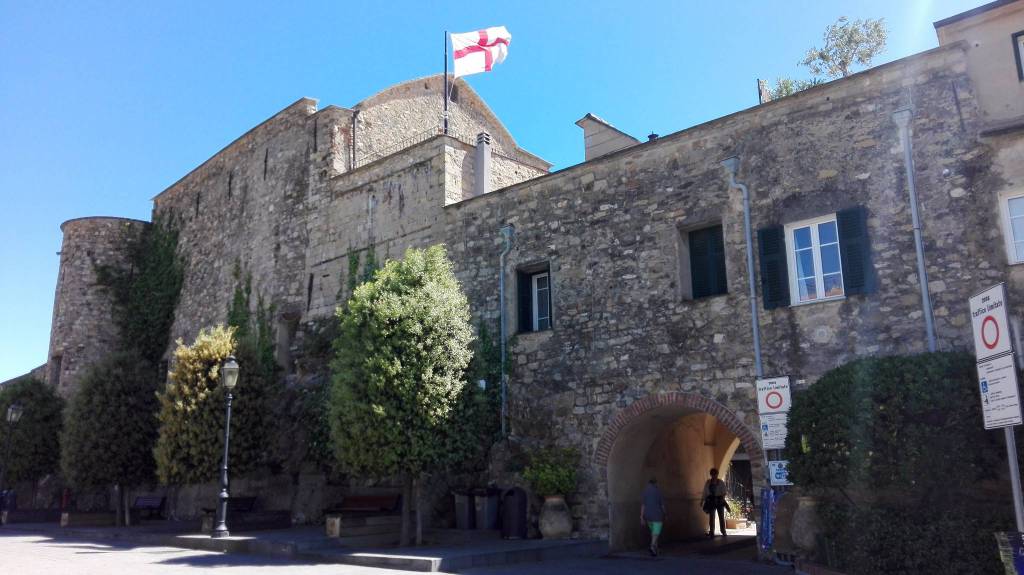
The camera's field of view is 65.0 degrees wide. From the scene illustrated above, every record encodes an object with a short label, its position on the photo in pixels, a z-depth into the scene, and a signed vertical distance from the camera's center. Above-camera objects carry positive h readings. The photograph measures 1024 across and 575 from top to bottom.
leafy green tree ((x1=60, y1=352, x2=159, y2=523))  20.36 +1.24
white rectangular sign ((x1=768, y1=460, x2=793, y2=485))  11.98 -0.08
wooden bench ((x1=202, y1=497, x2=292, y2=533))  17.41 -0.92
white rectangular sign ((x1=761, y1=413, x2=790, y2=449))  12.12 +0.54
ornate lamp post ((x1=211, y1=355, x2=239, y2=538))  15.23 +0.20
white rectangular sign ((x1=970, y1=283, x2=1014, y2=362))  6.39 +1.13
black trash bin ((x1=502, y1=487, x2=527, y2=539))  14.55 -0.79
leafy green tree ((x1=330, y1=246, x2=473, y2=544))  13.63 +1.69
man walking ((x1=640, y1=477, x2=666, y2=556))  13.91 -0.68
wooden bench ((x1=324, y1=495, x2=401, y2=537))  14.29 -0.78
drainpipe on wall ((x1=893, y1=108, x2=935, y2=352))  11.17 +3.61
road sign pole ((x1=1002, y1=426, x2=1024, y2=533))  6.42 -0.12
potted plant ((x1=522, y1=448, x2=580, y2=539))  14.24 -0.25
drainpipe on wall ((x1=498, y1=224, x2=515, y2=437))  16.16 +3.75
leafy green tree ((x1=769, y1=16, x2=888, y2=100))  24.69 +12.62
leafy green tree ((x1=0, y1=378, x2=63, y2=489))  25.30 +1.36
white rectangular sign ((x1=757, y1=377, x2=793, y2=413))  12.22 +1.07
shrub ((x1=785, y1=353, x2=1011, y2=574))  8.45 +0.00
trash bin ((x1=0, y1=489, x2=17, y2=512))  25.09 -0.65
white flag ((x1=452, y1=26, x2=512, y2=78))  21.52 +11.07
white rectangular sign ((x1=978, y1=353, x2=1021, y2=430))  6.32 +0.57
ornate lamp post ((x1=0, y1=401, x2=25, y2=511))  23.41 +1.64
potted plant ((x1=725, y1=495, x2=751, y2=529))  19.19 -1.17
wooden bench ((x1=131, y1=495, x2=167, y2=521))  22.04 -0.75
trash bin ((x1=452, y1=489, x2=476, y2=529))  15.39 -0.73
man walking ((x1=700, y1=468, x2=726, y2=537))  16.94 -0.63
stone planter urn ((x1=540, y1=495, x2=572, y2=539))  14.20 -0.85
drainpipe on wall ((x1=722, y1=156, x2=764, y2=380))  12.67 +3.36
